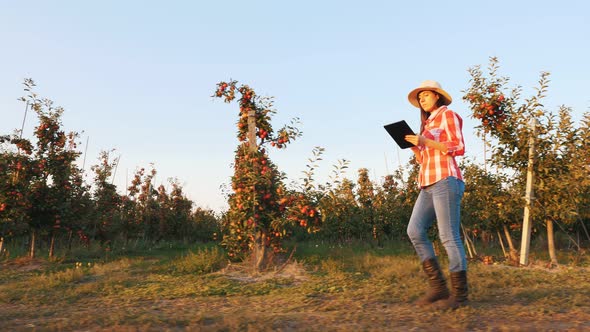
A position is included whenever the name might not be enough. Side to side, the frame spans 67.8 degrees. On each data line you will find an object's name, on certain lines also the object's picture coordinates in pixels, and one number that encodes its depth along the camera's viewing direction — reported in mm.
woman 3855
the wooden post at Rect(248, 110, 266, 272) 7232
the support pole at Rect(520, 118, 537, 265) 7406
